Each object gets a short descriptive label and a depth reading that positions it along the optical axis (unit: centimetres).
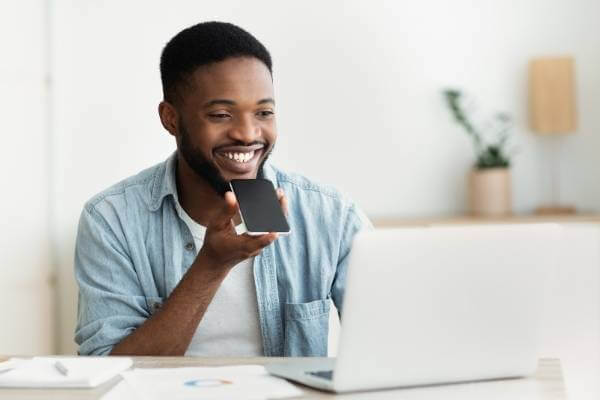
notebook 184
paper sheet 179
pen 187
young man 228
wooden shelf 389
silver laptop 178
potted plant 406
